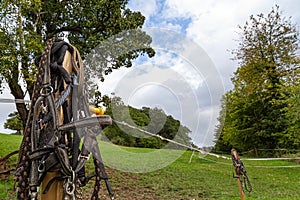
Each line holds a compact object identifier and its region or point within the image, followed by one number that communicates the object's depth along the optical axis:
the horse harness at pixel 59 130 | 0.80
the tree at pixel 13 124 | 20.82
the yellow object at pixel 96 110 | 1.03
